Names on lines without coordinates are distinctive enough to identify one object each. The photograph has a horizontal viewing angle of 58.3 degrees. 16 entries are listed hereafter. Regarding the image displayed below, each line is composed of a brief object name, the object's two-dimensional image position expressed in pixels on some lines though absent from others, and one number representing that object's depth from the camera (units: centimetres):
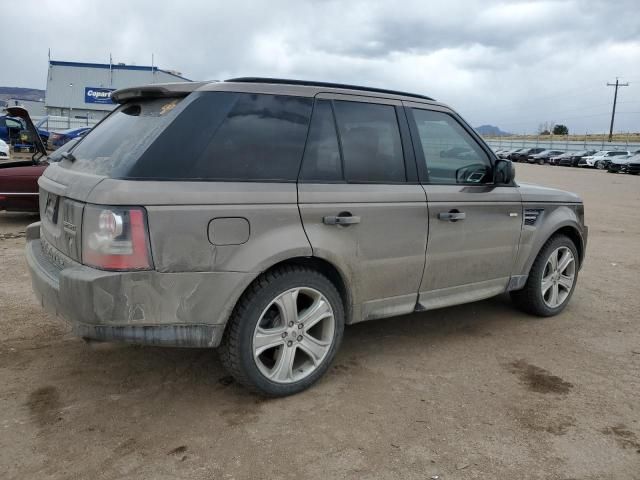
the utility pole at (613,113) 8031
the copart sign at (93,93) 6103
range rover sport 286
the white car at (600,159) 4351
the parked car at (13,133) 2470
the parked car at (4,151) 1852
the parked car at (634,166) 3666
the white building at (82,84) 6094
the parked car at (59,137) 1975
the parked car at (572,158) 4784
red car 805
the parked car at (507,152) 5648
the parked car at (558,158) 4956
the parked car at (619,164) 3781
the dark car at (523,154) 5484
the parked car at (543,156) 5269
